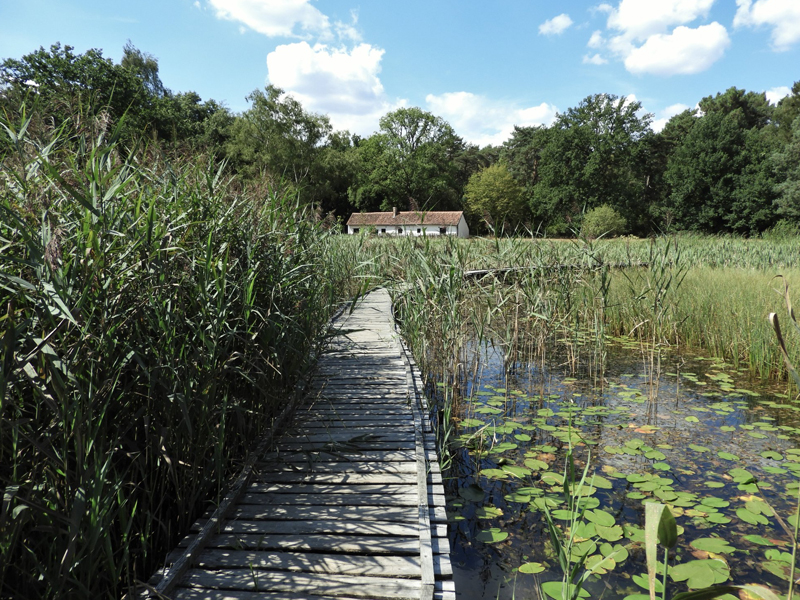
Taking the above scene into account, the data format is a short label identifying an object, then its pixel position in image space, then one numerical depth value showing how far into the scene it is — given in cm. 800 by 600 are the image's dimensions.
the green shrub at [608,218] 2885
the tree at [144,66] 3434
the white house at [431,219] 4184
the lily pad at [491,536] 294
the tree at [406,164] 4612
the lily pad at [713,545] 274
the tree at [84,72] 2792
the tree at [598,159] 3784
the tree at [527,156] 4418
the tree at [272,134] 3591
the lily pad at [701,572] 245
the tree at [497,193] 4316
